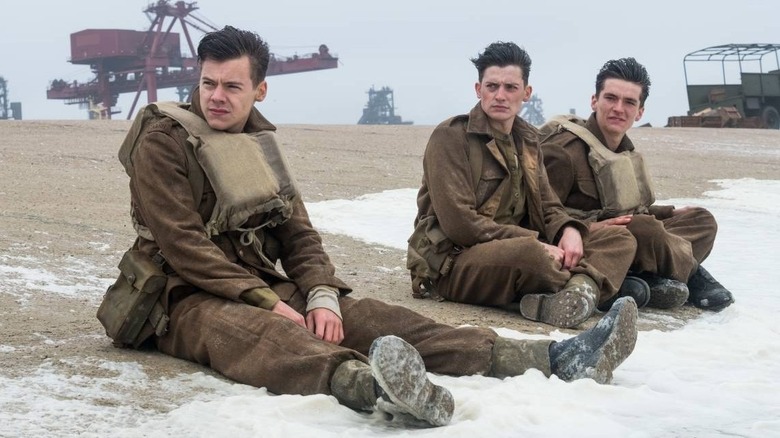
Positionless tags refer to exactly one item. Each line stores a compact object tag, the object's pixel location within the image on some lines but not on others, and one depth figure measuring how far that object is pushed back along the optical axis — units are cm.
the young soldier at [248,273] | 370
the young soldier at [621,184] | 572
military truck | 2648
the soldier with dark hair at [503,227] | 514
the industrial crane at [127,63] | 5312
